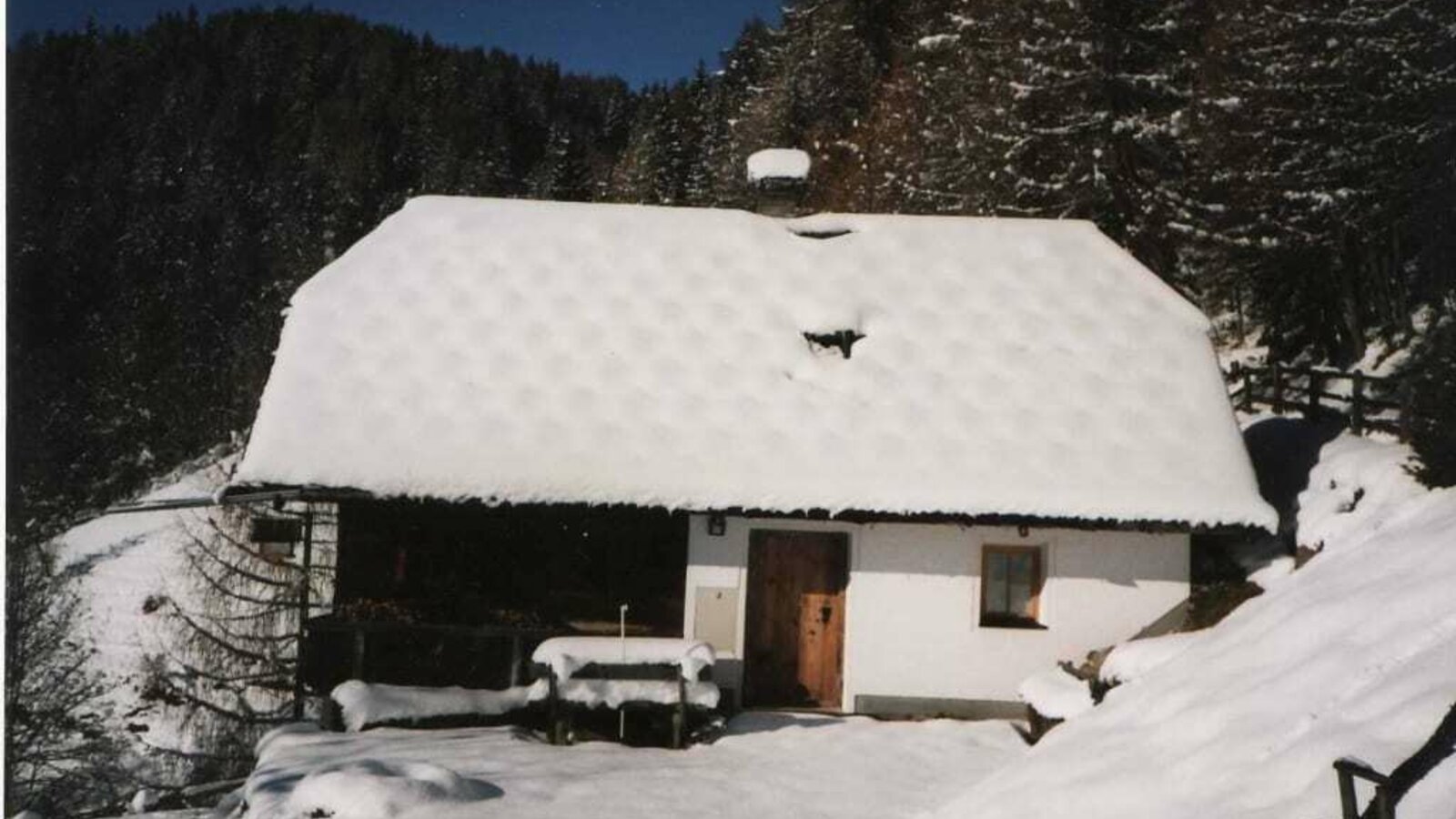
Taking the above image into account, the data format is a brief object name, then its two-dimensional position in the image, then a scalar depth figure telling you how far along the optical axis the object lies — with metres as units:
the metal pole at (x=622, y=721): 10.78
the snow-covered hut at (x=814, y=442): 11.48
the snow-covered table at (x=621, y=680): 10.56
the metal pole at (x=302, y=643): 12.27
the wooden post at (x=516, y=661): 11.52
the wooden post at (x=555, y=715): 10.54
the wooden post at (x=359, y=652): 11.38
